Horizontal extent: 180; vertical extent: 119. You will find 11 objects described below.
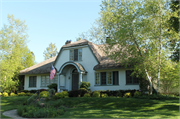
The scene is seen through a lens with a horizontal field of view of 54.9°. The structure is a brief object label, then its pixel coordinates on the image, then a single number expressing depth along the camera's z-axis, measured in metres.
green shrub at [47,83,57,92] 21.95
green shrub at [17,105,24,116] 11.56
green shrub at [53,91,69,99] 16.98
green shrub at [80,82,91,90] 19.30
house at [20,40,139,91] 18.97
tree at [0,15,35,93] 23.91
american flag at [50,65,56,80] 20.62
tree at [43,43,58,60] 53.12
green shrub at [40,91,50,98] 16.77
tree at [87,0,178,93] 13.73
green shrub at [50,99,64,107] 13.83
